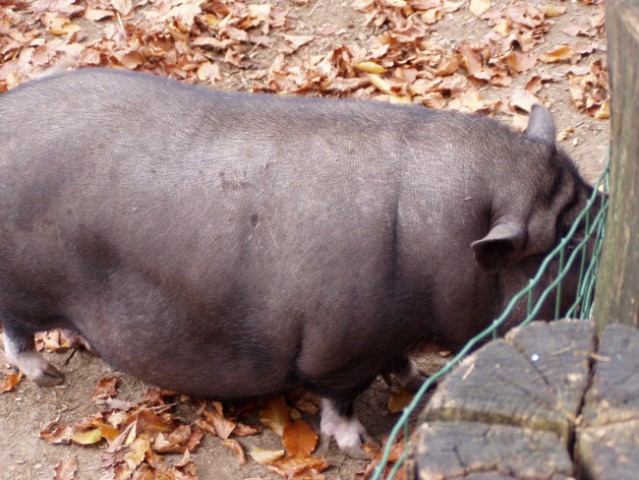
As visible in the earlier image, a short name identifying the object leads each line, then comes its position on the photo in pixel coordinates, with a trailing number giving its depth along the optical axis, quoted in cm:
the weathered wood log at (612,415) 363
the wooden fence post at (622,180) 419
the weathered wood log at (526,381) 389
